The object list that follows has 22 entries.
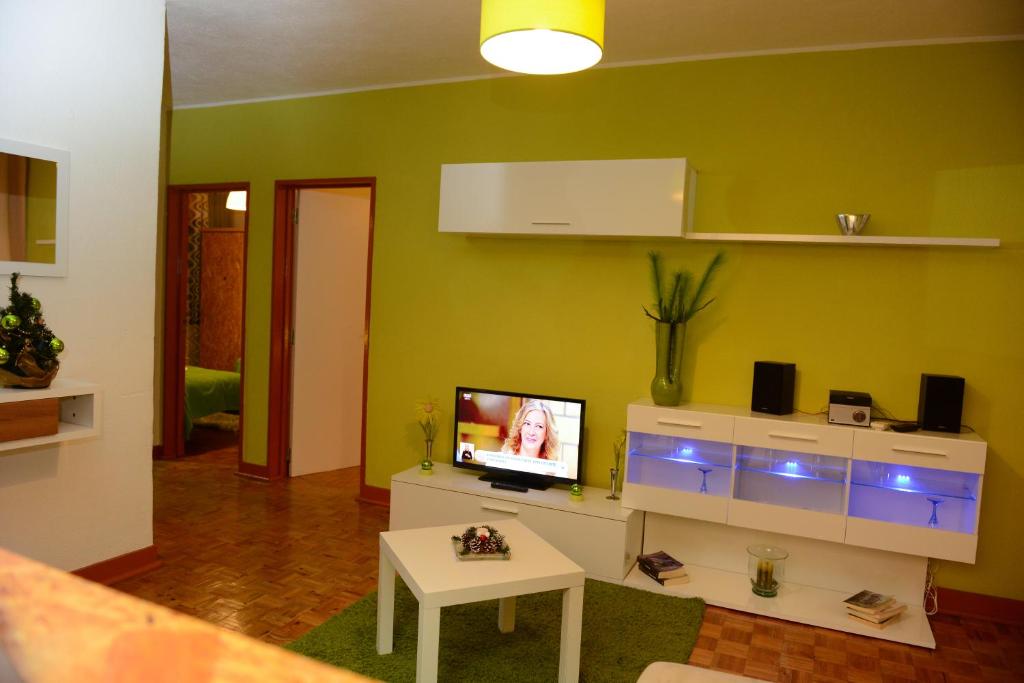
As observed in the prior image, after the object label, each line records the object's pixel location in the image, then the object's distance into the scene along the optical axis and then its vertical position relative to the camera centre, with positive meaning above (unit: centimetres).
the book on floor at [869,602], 330 -131
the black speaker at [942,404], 327 -39
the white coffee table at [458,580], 238 -98
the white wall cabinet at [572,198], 362 +51
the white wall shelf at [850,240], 323 +34
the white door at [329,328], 525 -32
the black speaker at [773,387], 354 -38
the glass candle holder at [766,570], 353 -126
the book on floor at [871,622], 325 -137
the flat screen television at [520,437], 398 -79
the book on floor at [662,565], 363 -132
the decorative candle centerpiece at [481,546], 270 -94
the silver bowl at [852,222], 343 +42
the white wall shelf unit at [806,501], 325 -91
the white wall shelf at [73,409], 268 -54
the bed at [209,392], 607 -96
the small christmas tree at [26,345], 261 -27
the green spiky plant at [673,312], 374 -5
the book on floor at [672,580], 360 -136
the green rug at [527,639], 278 -141
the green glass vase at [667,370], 373 -34
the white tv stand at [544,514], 365 -114
